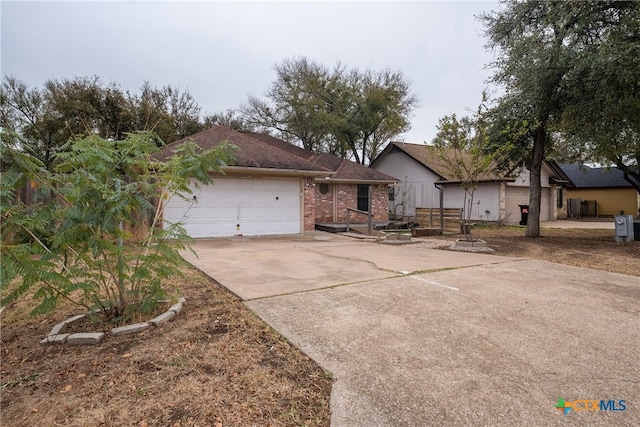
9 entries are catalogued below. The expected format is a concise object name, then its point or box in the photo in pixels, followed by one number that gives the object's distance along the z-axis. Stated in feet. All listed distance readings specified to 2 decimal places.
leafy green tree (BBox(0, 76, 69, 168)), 57.18
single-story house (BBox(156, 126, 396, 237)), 35.24
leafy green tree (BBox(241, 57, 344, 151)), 76.28
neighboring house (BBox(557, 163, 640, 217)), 78.28
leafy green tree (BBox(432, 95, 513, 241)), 28.96
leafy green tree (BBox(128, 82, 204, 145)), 58.90
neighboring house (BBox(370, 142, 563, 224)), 59.31
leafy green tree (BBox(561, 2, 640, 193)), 25.49
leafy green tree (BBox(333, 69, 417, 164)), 74.59
